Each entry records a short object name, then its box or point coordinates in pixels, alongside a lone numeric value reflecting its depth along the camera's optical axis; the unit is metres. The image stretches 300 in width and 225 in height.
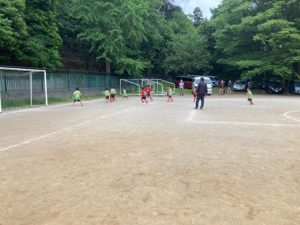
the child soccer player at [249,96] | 16.60
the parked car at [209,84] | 26.19
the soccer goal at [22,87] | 14.59
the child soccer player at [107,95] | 18.21
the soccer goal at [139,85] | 26.31
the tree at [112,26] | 24.32
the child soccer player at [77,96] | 15.69
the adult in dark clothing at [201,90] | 13.62
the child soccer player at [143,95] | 17.18
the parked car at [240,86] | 31.40
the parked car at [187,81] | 31.49
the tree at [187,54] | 32.30
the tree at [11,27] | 15.41
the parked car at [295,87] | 29.34
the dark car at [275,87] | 29.32
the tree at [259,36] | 26.47
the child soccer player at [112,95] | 18.77
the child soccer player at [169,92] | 18.72
